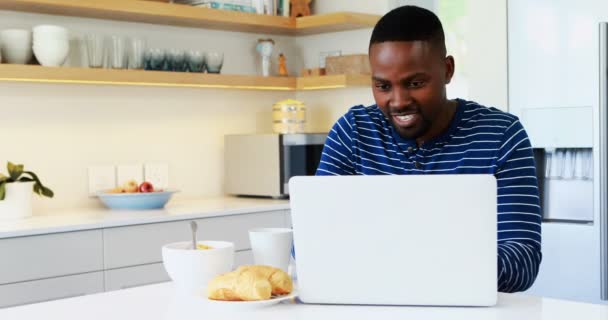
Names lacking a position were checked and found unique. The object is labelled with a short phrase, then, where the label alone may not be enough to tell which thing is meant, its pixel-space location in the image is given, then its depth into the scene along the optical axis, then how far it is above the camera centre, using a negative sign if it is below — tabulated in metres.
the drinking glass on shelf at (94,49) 3.69 +0.32
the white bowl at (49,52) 3.52 +0.30
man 1.80 -0.03
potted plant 3.29 -0.23
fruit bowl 3.63 -0.29
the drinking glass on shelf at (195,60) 4.01 +0.29
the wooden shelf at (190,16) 3.57 +0.48
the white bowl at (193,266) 1.68 -0.26
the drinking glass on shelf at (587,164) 3.41 -0.16
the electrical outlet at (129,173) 3.94 -0.20
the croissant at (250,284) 1.55 -0.27
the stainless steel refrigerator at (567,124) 3.34 -0.01
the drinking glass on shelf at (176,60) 3.95 +0.29
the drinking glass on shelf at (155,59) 3.87 +0.29
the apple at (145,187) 3.72 -0.25
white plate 1.54 -0.30
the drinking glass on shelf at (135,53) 3.83 +0.31
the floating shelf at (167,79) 3.45 +0.20
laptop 1.48 -0.19
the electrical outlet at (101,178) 3.85 -0.22
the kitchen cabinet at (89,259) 3.00 -0.45
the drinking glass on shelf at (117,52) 3.75 +0.31
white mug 1.77 -0.24
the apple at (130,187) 3.72 -0.24
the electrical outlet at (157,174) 4.06 -0.21
